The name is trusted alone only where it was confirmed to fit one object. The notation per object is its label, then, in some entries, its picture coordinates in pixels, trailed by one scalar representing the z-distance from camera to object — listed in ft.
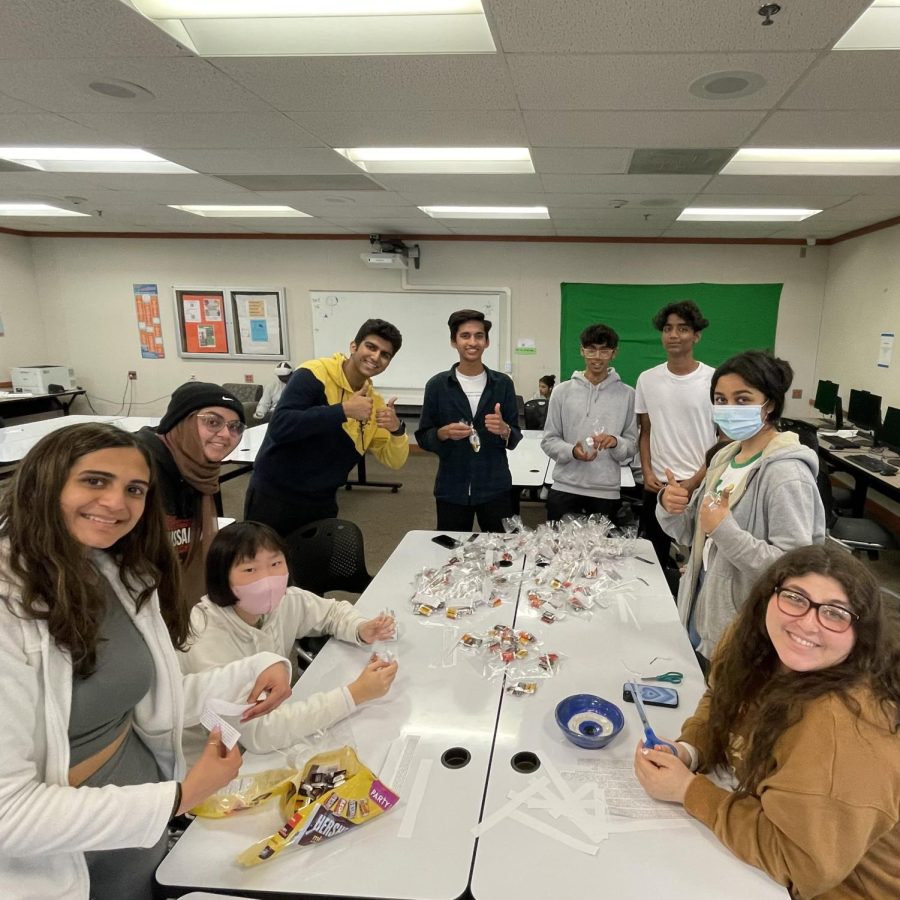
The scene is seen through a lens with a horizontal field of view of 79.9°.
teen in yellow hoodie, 7.60
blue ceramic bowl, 4.08
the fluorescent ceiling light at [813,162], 10.14
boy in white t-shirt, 8.95
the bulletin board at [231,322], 21.65
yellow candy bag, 3.27
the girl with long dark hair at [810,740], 2.89
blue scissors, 3.89
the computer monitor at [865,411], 14.65
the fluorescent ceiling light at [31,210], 16.40
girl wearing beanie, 5.36
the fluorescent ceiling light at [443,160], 10.43
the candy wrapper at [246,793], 3.57
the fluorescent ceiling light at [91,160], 10.69
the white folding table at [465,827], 3.12
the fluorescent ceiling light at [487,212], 15.28
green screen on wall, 19.53
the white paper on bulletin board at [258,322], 21.65
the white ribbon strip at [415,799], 3.46
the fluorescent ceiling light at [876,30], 5.46
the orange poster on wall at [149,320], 22.16
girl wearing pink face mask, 4.24
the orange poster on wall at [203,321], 21.80
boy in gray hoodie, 9.05
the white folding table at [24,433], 12.66
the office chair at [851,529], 9.90
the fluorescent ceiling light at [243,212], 16.35
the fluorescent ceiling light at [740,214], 14.60
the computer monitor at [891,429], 13.24
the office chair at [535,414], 17.48
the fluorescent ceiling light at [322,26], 5.70
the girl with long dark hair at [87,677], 2.89
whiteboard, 21.11
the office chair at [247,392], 21.75
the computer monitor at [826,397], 17.30
